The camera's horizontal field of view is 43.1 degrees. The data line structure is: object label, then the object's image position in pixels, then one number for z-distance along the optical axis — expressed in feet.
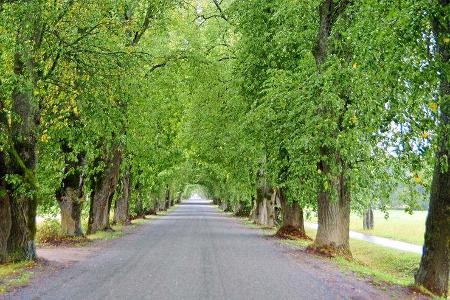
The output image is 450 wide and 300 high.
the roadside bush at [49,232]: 77.54
